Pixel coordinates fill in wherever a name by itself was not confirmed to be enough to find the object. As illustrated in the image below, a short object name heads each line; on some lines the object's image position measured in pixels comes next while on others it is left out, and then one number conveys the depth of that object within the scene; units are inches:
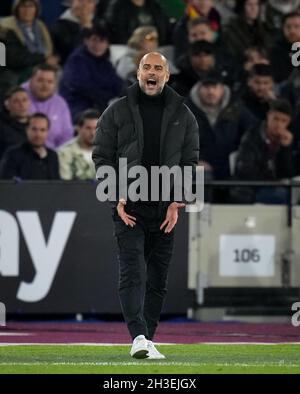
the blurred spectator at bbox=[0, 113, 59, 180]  593.0
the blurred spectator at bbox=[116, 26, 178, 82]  668.7
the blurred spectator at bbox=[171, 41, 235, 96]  668.7
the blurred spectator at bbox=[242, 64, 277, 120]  670.5
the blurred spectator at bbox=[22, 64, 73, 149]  636.1
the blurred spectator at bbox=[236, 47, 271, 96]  677.7
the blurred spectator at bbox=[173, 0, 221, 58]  697.0
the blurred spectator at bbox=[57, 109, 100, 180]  603.2
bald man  393.7
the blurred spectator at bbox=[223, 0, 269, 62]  714.8
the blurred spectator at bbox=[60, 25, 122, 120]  662.5
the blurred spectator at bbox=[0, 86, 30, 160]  621.0
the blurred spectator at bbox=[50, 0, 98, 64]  691.4
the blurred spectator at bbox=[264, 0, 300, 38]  742.5
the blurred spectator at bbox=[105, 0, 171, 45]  702.5
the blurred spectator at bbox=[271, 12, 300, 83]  708.7
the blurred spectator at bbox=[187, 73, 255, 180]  631.8
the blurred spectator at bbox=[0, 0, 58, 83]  669.3
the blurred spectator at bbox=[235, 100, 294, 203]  616.7
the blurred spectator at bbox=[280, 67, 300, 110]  681.0
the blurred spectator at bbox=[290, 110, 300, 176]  639.8
